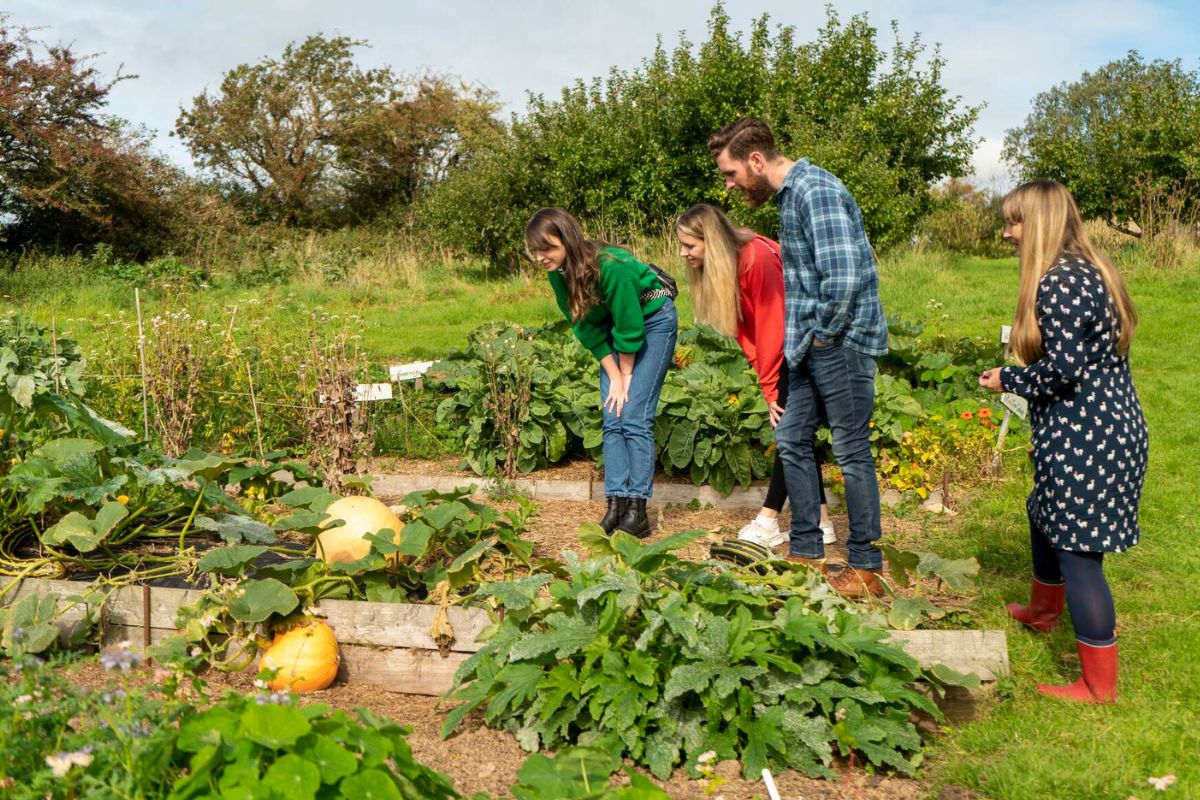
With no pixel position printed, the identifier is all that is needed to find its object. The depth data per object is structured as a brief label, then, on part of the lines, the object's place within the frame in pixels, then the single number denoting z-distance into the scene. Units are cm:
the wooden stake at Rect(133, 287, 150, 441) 527
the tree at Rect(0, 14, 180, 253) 1577
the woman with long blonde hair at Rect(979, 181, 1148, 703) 292
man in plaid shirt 354
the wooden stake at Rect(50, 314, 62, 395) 519
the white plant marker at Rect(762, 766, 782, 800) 249
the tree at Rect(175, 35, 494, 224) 2309
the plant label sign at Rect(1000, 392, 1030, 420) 440
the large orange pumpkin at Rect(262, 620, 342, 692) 310
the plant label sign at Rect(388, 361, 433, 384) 607
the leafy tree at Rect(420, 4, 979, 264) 1664
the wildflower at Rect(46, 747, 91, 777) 177
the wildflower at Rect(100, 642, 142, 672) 197
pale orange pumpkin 397
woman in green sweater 427
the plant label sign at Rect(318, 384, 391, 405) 536
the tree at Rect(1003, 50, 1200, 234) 1827
